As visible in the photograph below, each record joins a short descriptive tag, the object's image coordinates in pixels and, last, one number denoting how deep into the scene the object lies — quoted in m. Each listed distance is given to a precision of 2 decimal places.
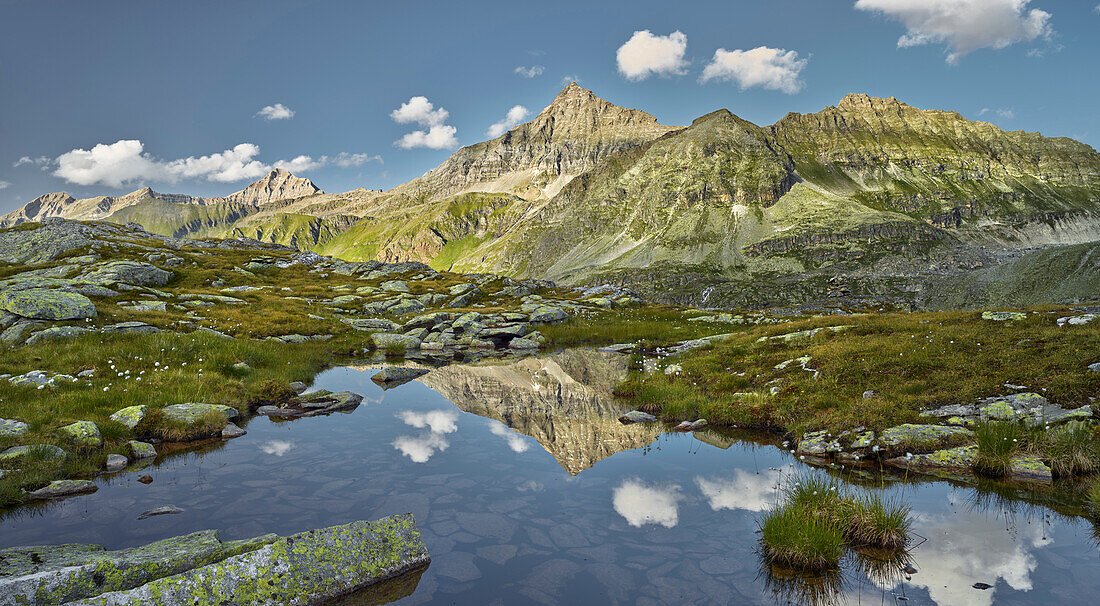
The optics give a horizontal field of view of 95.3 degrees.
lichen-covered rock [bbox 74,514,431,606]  6.93
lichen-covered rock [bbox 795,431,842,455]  15.53
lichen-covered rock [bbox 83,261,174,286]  50.12
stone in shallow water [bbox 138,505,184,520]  11.40
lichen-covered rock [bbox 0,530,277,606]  6.60
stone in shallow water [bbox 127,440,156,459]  15.32
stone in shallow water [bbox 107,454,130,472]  14.25
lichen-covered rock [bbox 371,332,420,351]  41.59
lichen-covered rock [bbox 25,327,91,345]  23.75
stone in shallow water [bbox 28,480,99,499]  12.20
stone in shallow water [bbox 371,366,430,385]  29.31
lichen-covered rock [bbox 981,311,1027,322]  24.59
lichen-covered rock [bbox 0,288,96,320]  27.26
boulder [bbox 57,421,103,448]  14.73
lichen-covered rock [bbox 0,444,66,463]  13.00
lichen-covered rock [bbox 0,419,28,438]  14.03
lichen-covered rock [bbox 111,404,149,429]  16.59
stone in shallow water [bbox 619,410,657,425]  20.58
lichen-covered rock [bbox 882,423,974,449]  14.47
